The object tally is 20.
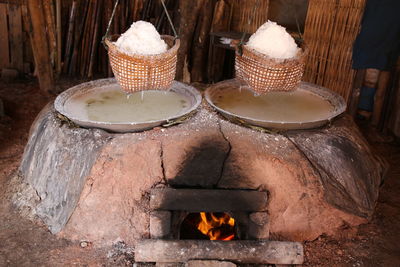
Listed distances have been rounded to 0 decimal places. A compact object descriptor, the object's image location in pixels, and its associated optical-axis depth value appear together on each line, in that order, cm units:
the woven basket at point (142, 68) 279
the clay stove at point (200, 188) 289
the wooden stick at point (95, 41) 662
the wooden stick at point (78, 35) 670
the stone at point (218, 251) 282
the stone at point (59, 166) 296
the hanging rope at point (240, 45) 305
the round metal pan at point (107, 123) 300
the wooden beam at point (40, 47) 563
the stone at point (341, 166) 304
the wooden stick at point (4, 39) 649
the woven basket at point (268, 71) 290
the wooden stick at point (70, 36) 659
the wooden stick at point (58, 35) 649
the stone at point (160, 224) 290
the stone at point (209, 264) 276
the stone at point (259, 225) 295
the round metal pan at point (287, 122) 314
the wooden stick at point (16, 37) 650
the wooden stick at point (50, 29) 626
